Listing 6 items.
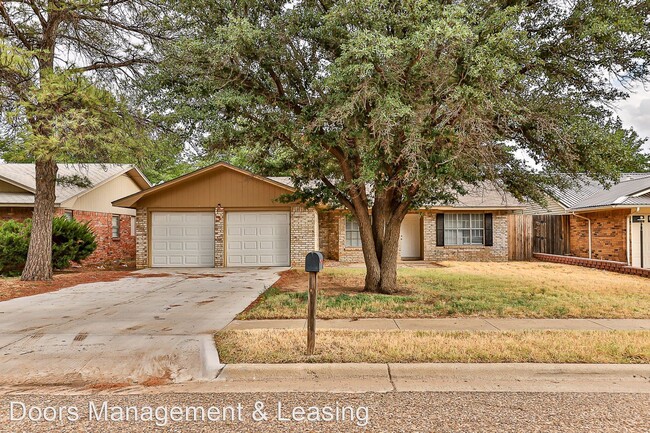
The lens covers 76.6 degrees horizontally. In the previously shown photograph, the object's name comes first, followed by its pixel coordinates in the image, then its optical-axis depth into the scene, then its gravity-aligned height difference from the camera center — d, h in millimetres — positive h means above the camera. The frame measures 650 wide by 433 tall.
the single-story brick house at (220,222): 16703 +131
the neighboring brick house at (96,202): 16766 +1060
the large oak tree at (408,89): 6324 +2412
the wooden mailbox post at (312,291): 5078 -843
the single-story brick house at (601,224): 14973 -49
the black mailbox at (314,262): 5109 -464
